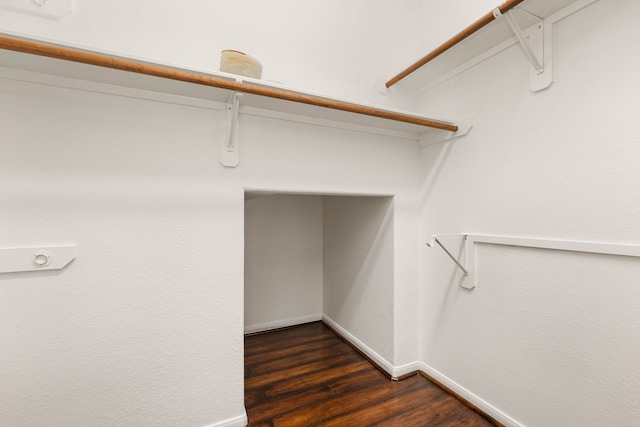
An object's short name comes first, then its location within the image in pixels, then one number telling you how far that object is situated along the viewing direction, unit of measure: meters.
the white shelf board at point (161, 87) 0.97
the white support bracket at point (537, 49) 1.17
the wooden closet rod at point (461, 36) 1.08
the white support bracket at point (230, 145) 1.29
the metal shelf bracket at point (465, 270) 1.51
